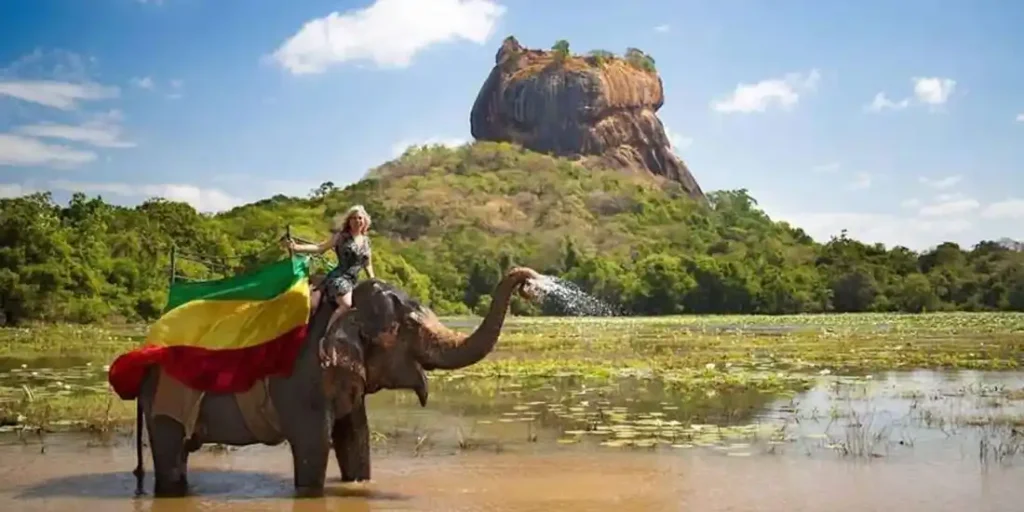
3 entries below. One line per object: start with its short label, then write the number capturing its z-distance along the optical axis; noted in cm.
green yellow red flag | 1007
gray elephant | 994
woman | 1019
